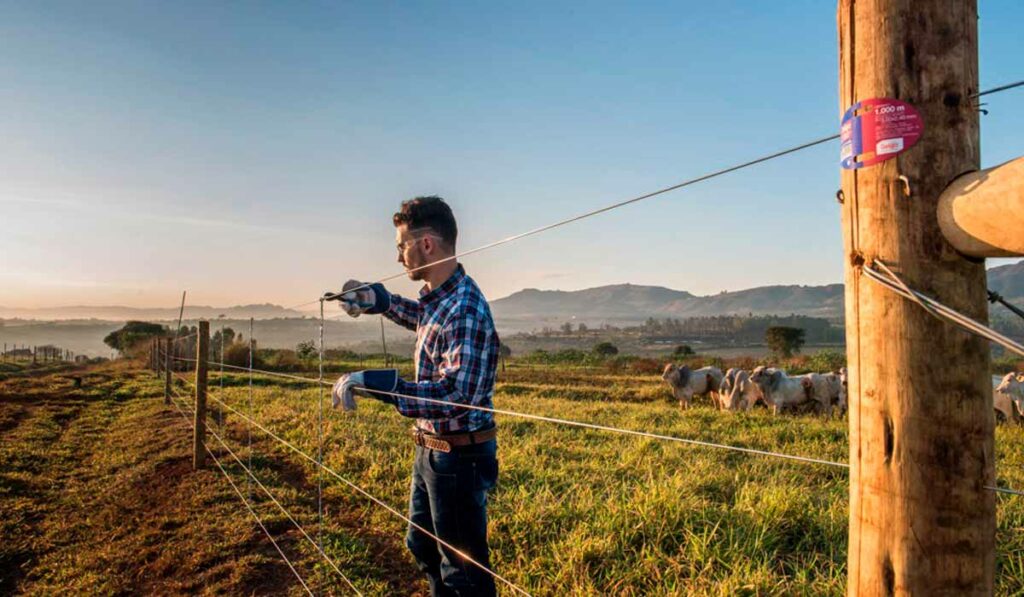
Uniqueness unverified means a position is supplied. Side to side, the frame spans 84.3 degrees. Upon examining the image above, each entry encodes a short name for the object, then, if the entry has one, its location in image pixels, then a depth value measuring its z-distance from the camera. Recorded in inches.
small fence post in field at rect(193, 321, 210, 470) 264.7
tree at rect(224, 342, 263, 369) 1109.1
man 88.6
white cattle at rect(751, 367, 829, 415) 497.7
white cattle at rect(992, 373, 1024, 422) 407.8
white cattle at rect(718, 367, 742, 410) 560.7
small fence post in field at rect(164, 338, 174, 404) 534.9
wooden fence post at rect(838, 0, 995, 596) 40.6
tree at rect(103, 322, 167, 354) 2052.7
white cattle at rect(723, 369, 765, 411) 517.3
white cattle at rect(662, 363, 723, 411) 596.4
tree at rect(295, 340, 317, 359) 1318.4
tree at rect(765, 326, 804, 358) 1609.3
